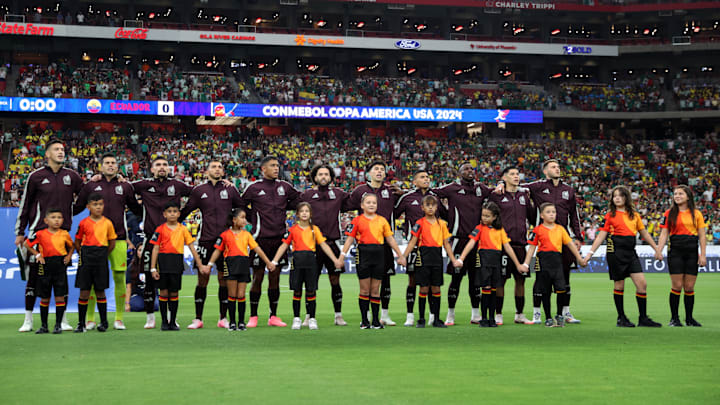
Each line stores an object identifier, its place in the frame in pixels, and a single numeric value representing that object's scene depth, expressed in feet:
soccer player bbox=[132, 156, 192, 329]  37.40
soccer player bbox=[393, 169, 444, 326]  37.93
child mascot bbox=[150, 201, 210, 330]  35.27
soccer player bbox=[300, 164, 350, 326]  37.91
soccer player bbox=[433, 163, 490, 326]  38.70
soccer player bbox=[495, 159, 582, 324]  39.37
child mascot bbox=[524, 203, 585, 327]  37.27
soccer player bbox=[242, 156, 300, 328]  37.78
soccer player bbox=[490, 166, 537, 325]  39.14
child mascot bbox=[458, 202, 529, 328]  36.99
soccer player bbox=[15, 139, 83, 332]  35.04
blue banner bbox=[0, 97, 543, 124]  136.87
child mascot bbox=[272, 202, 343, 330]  35.91
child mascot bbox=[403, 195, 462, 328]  36.70
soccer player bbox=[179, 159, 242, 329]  37.27
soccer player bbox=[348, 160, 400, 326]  38.17
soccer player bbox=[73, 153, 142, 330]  36.22
